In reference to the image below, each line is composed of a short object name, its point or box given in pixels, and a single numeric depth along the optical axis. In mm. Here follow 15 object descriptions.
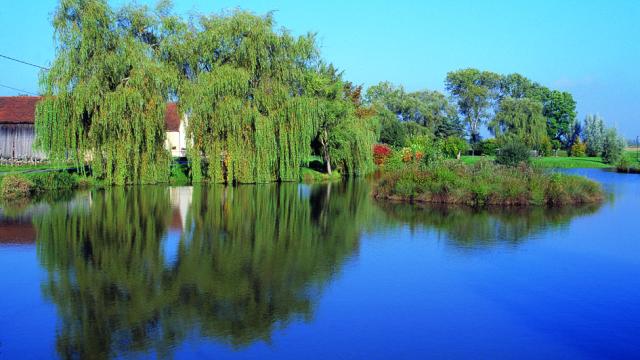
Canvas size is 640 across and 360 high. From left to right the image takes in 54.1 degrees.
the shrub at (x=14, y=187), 25453
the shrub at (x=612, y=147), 64000
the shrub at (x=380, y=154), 52250
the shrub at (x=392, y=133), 61684
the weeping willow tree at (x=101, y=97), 28953
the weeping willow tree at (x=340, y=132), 39312
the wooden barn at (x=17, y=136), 38438
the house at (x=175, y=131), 46562
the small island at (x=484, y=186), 24844
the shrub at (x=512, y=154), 32469
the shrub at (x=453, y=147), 63312
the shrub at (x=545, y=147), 71438
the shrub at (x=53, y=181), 28328
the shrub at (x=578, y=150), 76375
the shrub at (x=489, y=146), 69862
